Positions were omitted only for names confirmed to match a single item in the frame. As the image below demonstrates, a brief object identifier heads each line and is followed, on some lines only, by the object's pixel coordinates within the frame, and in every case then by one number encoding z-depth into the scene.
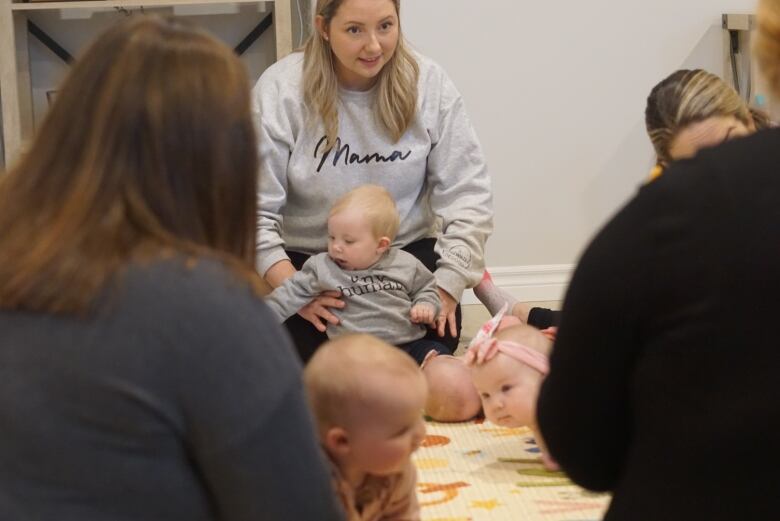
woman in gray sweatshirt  3.61
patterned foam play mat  2.90
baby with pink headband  3.02
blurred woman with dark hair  1.66
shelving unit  4.21
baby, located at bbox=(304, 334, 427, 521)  2.28
